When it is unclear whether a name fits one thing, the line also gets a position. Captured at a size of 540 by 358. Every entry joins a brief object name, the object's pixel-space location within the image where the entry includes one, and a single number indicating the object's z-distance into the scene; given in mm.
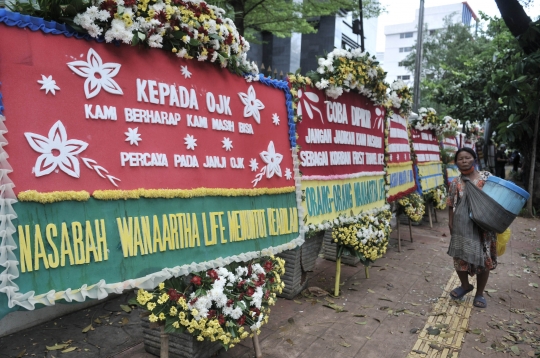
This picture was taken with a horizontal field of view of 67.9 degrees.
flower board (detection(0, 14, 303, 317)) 1966
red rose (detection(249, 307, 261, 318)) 2740
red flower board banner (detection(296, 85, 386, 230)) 3988
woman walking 4273
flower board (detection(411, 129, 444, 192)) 8190
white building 67775
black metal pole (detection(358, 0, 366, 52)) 7892
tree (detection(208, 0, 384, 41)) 7824
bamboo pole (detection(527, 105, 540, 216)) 10578
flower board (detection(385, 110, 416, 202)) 6168
